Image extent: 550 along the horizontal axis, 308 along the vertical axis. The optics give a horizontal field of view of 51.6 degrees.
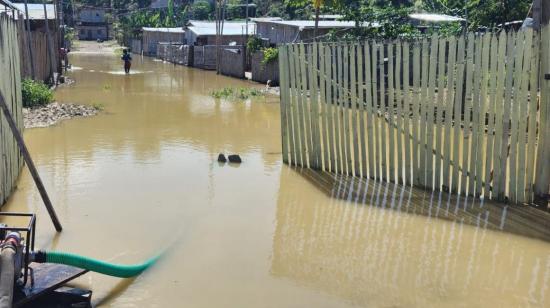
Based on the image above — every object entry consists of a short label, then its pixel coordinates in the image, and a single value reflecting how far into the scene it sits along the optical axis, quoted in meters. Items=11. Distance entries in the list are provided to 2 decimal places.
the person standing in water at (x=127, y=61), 28.95
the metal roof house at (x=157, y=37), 45.80
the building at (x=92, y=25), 80.50
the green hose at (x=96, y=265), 4.38
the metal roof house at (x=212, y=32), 38.31
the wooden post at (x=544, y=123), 6.39
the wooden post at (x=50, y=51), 21.56
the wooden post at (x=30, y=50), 16.88
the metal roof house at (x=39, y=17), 25.08
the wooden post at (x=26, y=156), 5.66
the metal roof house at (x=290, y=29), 27.98
